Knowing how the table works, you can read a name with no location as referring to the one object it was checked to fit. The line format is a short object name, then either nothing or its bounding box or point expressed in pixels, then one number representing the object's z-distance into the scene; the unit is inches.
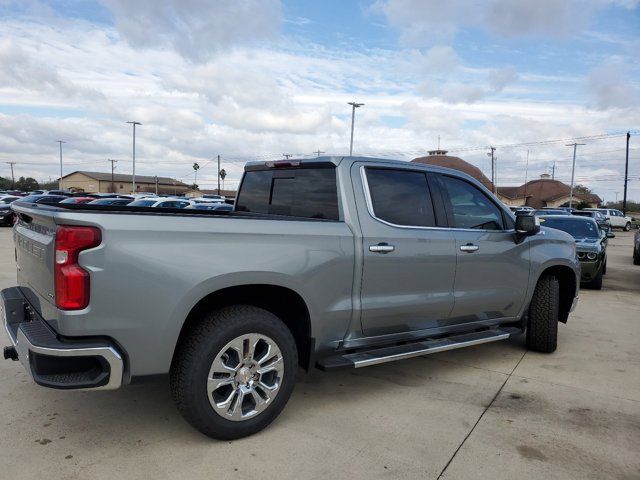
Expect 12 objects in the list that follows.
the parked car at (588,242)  391.2
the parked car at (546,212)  881.2
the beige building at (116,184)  4606.3
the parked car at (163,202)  938.1
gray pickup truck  111.7
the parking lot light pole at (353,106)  1576.0
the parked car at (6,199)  1121.7
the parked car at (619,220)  1609.1
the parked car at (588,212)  1210.0
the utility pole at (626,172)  2039.9
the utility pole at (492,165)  2908.5
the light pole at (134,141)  2436.5
